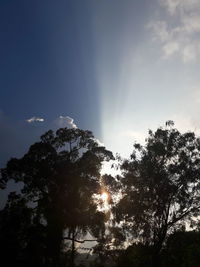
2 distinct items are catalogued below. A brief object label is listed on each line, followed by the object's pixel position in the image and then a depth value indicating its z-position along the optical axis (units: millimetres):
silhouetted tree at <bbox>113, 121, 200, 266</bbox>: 21044
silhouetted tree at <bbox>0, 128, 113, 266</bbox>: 23965
